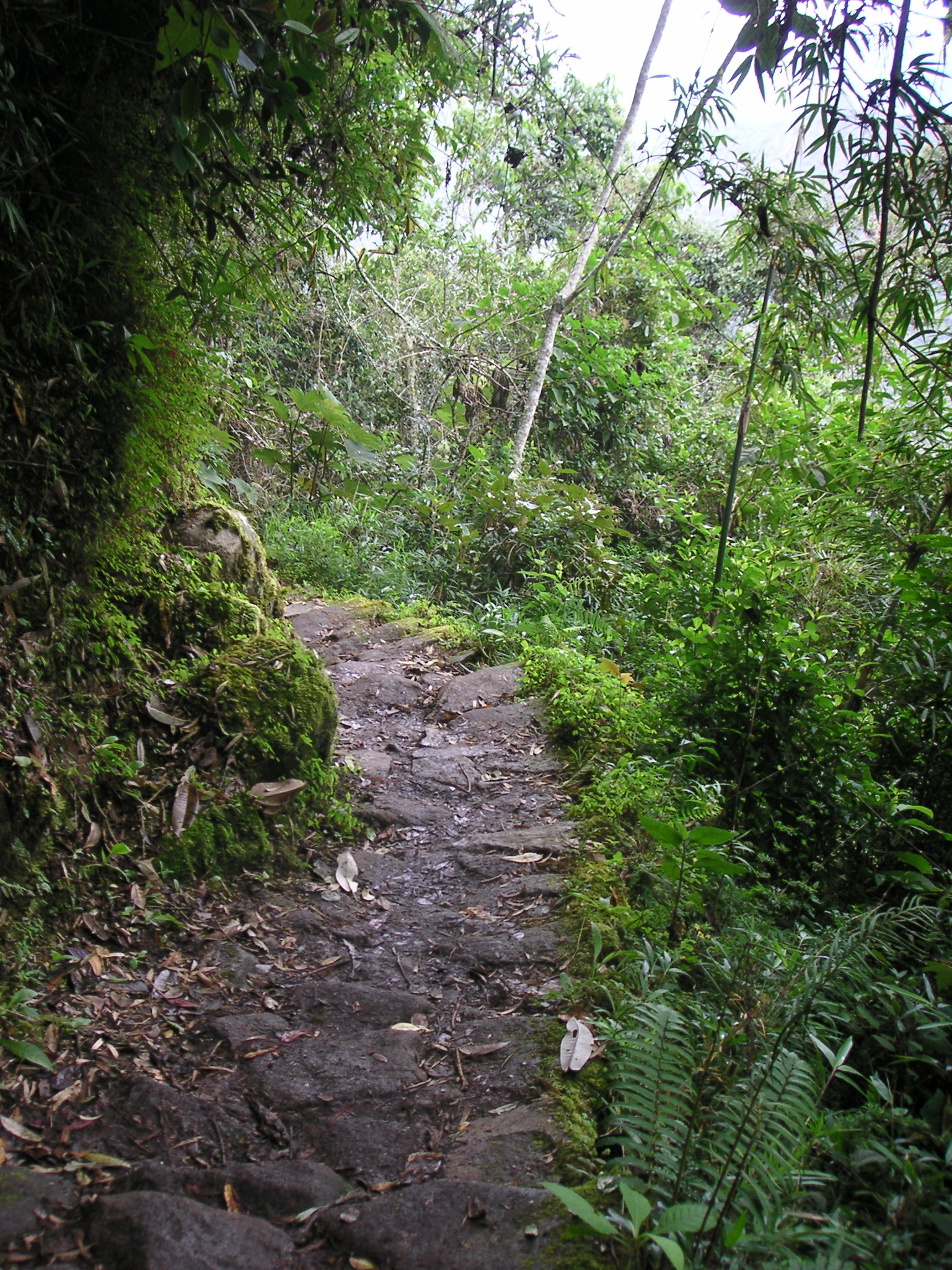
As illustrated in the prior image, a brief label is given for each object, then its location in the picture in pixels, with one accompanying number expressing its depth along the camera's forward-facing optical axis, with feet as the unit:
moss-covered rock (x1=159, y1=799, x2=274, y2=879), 9.11
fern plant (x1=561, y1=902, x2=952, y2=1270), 4.63
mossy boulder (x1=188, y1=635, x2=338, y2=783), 10.48
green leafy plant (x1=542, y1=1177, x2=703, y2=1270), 3.98
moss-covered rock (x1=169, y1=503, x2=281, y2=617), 11.98
